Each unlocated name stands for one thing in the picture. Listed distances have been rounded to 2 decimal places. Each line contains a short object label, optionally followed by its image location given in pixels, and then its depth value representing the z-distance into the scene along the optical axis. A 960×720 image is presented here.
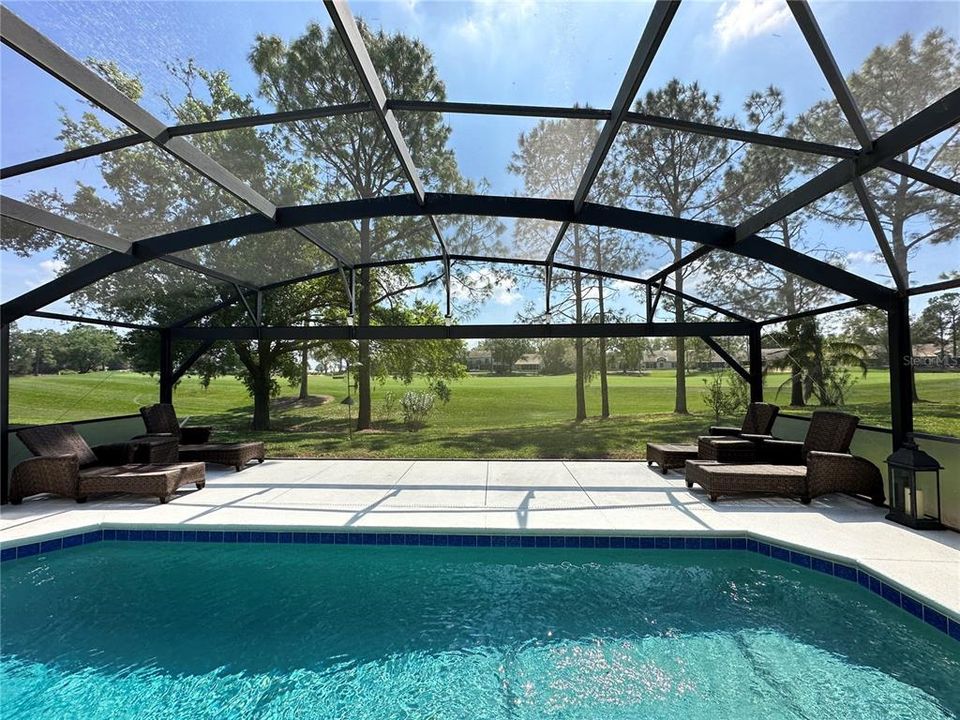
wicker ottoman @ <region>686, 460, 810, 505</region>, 5.38
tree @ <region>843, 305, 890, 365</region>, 8.74
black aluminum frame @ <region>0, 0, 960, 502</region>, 2.94
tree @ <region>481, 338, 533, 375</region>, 13.17
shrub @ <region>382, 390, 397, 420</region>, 12.13
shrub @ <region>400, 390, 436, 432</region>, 12.13
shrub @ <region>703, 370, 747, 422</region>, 11.42
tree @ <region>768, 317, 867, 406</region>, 9.68
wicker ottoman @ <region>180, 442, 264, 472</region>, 7.42
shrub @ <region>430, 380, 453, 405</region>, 12.39
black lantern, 4.43
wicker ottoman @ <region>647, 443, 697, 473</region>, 7.09
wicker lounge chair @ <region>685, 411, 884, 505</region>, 5.32
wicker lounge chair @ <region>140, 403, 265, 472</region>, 7.45
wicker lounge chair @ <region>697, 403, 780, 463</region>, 6.41
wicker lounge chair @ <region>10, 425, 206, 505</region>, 5.41
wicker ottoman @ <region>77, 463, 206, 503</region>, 5.39
